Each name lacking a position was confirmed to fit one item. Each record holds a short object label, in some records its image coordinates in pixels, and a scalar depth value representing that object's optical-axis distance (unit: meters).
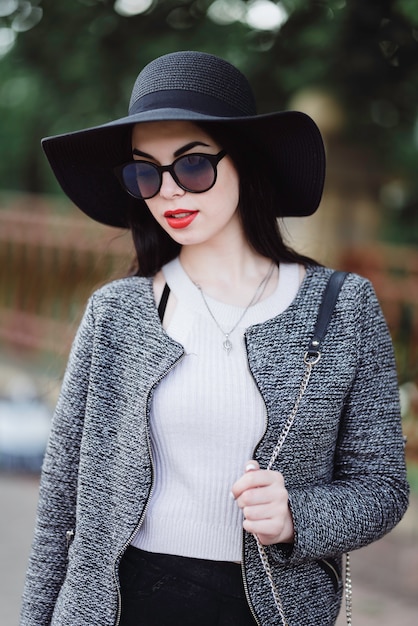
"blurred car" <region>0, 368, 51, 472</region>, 5.23
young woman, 1.68
